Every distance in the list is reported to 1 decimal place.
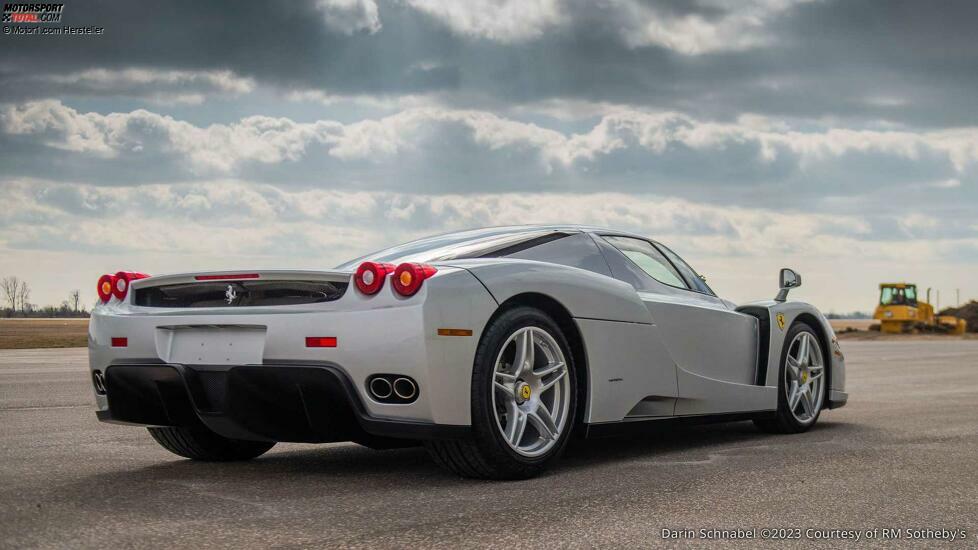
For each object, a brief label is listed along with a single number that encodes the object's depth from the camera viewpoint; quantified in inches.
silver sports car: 174.7
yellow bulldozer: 1756.9
